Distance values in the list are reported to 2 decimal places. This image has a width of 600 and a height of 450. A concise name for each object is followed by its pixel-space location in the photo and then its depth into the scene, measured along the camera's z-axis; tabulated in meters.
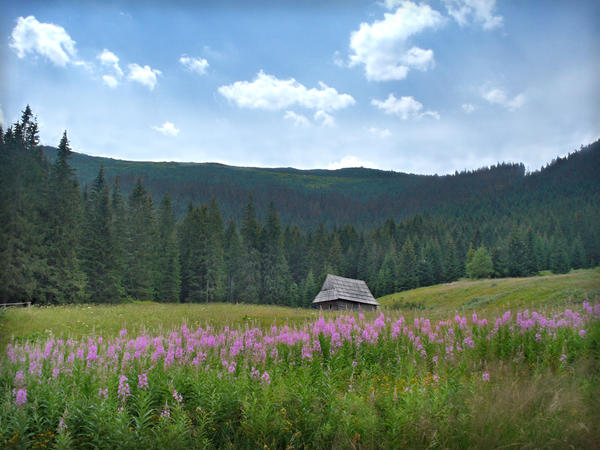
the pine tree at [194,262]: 61.03
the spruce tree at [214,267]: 60.62
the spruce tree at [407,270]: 90.88
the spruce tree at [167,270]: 54.88
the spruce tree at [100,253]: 40.25
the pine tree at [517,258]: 86.54
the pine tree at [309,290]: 75.19
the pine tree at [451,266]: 94.62
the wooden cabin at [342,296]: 41.47
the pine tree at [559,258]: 83.88
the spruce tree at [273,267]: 73.06
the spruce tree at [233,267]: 66.56
